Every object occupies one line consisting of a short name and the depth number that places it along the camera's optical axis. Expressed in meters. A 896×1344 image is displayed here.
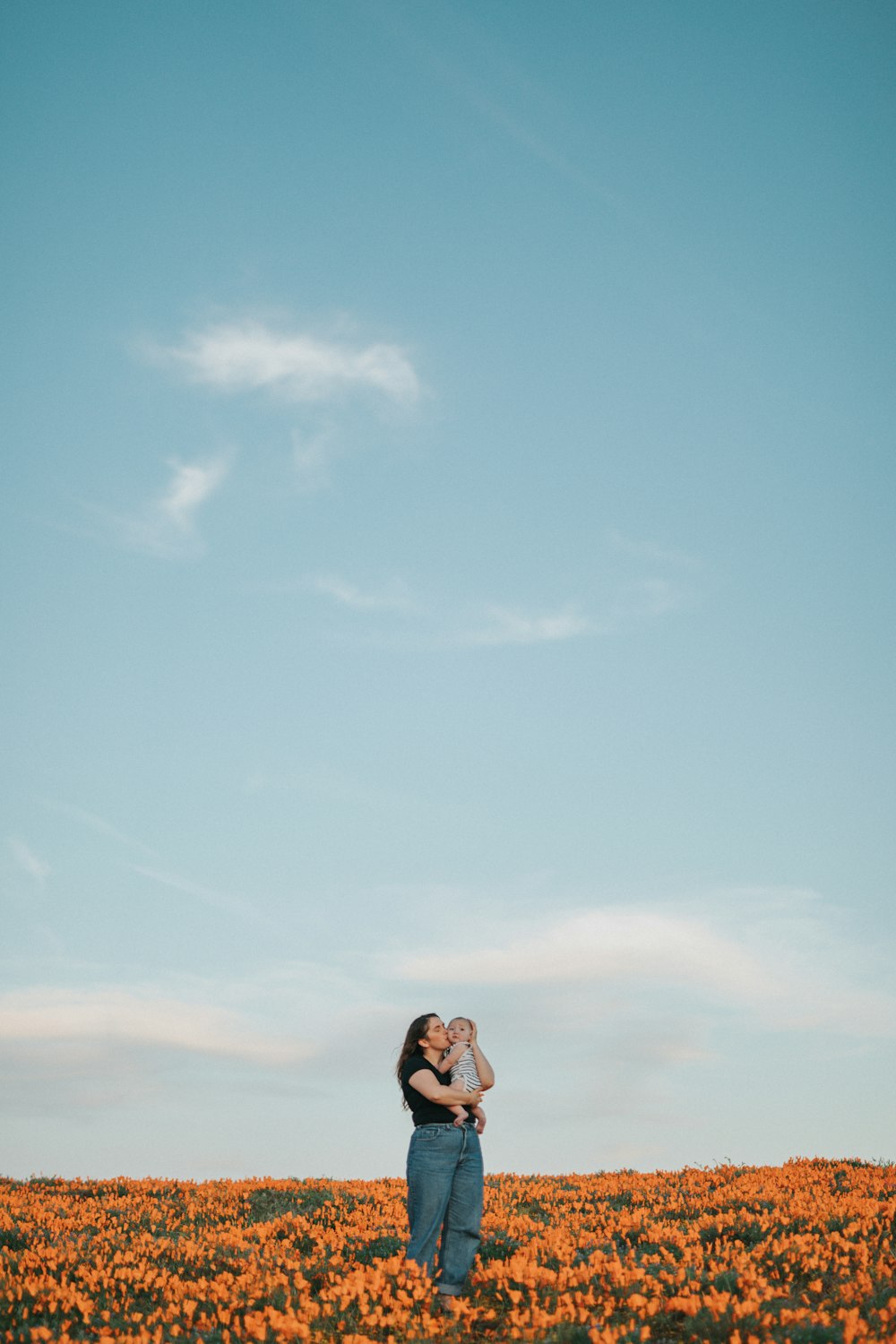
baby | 9.09
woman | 9.00
